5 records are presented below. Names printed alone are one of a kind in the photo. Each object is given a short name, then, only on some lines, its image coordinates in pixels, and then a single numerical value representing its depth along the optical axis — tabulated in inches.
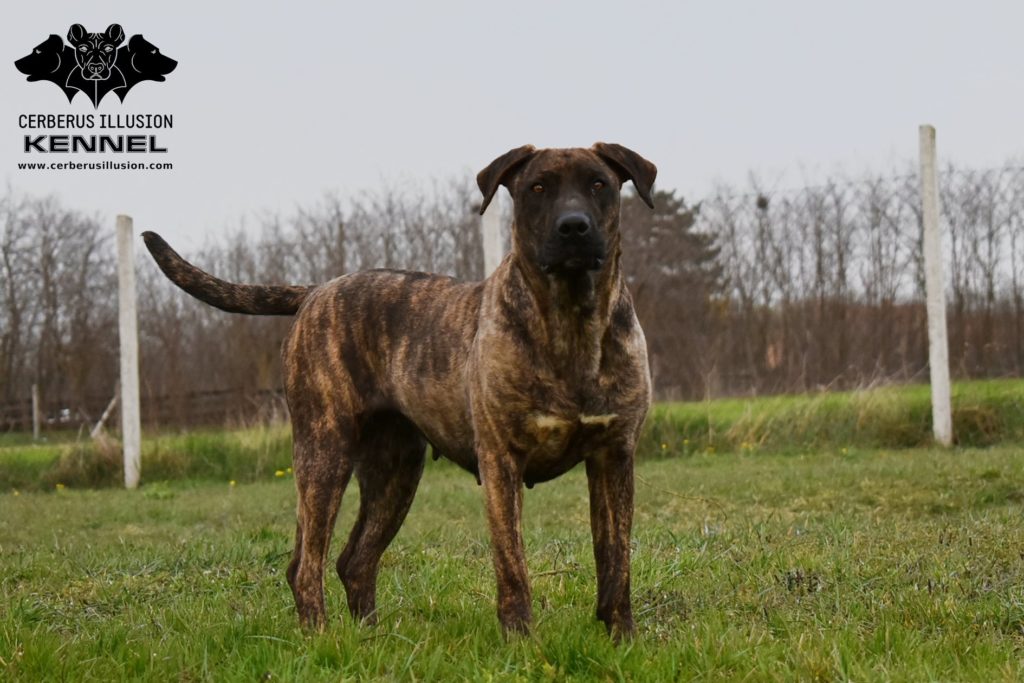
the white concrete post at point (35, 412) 679.4
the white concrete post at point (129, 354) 502.0
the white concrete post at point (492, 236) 470.3
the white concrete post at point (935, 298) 448.5
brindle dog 149.3
